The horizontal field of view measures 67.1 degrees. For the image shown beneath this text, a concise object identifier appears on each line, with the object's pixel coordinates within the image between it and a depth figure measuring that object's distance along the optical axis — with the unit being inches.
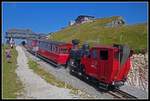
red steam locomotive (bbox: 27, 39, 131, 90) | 308.8
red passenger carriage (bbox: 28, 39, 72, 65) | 474.0
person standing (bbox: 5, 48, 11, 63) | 541.8
